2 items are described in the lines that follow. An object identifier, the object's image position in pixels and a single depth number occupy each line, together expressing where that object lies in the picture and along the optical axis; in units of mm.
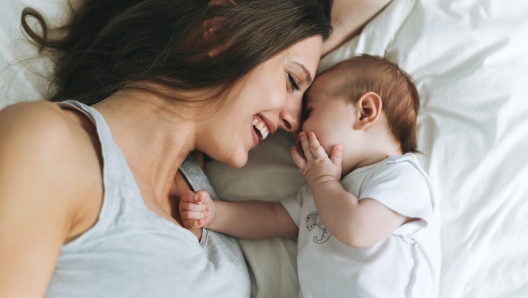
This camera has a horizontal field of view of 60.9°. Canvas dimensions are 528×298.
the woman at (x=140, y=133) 802
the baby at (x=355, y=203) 1108
